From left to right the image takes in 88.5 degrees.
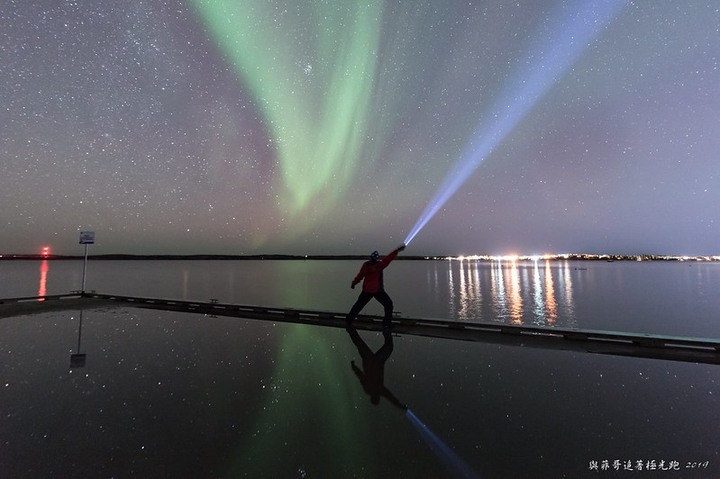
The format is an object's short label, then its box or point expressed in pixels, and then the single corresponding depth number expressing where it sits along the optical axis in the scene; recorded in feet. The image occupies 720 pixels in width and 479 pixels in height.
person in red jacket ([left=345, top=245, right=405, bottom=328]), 32.24
